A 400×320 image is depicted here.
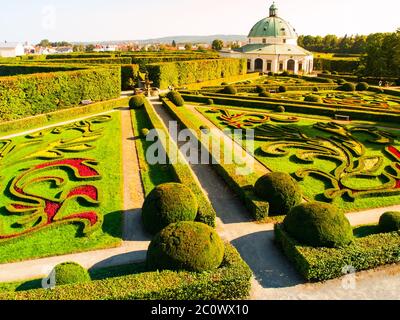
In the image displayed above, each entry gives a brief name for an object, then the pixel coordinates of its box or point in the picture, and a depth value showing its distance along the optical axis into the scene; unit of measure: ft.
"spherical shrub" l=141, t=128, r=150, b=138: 85.87
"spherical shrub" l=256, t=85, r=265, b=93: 150.55
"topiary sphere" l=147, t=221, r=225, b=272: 33.19
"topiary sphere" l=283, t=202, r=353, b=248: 38.01
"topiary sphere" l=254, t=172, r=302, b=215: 49.34
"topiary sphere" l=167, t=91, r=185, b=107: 121.28
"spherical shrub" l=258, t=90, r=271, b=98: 139.29
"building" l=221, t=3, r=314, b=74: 265.54
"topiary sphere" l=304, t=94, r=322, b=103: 127.85
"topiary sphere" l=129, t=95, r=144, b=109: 118.93
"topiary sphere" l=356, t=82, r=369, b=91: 161.35
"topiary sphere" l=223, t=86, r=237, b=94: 144.22
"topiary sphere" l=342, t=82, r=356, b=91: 159.94
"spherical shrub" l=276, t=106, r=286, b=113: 114.83
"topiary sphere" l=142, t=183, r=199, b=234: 43.78
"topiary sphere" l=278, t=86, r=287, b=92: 158.92
